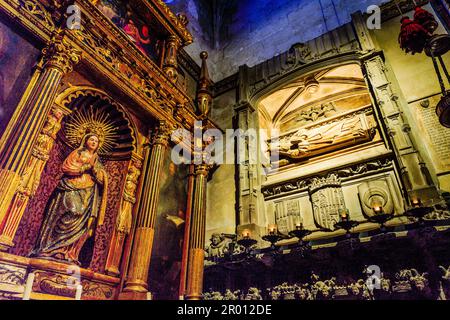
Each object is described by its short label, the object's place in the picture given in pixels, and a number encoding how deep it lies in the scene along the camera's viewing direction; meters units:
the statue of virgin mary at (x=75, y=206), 4.26
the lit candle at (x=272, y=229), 5.25
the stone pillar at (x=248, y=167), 6.67
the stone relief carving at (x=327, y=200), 5.93
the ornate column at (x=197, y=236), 5.70
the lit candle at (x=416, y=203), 4.31
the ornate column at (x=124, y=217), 4.90
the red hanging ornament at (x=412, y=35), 5.57
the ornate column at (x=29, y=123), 3.56
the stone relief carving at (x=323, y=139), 6.73
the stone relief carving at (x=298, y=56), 7.91
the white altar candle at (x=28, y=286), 3.21
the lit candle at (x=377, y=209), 4.50
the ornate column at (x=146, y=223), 4.67
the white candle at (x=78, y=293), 3.73
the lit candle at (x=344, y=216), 4.74
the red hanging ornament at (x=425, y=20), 5.43
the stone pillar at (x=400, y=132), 5.00
